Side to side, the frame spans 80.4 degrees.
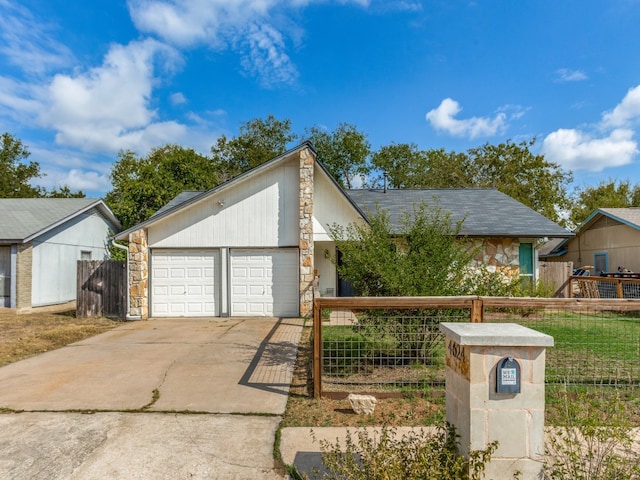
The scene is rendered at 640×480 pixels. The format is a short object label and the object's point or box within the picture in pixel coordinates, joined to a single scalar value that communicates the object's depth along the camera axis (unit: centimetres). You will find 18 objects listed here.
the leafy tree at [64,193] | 3425
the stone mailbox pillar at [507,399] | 246
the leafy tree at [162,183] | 2166
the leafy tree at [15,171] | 3422
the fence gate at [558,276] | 1378
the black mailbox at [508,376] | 246
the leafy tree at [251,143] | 3216
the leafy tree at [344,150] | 3198
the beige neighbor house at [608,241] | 1838
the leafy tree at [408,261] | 560
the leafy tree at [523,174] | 3083
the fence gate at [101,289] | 1204
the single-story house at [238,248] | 1193
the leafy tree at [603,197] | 3319
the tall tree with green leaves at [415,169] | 3284
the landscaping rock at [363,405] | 431
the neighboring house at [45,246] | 1366
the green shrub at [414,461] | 233
